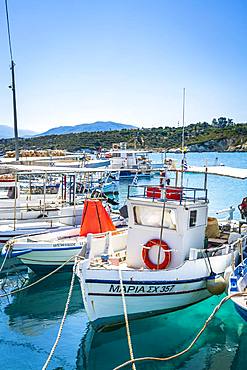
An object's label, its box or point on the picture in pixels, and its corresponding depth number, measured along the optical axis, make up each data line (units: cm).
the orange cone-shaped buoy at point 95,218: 1666
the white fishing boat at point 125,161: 6004
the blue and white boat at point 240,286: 995
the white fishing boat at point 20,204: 2084
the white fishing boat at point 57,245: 1580
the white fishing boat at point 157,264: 1118
